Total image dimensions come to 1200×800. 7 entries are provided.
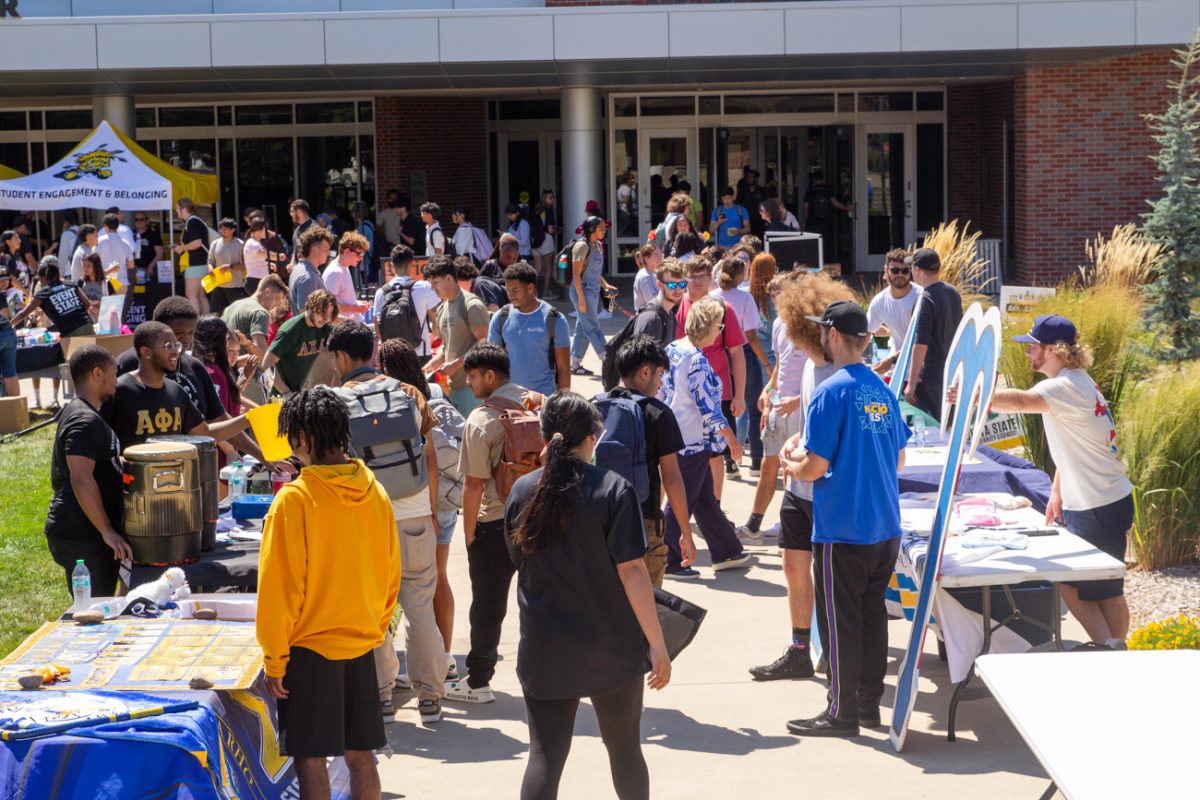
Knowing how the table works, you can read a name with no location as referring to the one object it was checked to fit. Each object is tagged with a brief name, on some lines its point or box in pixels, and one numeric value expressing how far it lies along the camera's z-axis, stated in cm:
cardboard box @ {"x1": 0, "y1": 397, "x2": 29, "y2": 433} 1448
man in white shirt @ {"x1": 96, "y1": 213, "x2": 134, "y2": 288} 1872
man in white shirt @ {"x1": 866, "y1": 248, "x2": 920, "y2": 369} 1091
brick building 2194
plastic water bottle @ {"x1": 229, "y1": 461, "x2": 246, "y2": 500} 808
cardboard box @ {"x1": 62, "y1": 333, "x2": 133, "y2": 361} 1499
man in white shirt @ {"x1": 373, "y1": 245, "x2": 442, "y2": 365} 1168
